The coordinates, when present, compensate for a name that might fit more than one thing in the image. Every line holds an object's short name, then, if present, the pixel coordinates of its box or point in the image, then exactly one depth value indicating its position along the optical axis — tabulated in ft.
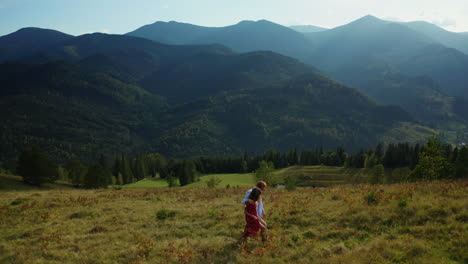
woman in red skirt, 42.73
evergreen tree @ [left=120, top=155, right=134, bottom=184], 402.93
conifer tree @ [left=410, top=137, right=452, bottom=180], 144.36
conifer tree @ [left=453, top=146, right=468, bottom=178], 163.63
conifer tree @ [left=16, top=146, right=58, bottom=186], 186.50
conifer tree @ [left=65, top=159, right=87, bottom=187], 261.03
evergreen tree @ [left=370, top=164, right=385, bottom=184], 263.82
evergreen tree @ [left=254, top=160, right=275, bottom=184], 260.87
